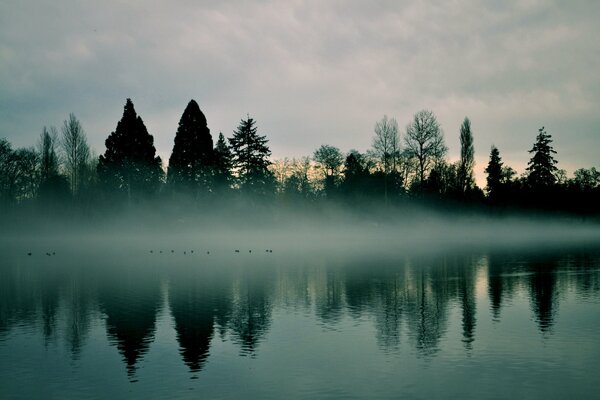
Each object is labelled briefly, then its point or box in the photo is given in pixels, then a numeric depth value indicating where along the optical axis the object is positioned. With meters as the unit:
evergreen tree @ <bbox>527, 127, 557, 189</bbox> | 118.50
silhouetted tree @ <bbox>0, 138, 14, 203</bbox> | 100.12
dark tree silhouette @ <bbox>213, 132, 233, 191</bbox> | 91.00
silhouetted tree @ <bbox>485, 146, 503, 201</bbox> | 121.25
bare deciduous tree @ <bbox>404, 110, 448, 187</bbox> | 99.56
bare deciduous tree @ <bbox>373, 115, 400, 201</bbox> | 101.88
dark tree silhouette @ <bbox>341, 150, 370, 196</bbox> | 105.05
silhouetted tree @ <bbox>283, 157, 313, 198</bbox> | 115.12
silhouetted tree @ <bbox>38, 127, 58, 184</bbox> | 103.44
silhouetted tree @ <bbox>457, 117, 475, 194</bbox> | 110.44
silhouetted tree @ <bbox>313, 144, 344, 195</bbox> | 126.25
